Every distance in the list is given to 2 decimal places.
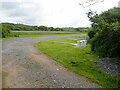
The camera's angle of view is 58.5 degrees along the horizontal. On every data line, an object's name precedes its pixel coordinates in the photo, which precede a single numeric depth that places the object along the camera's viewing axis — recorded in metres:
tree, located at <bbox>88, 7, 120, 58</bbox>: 4.07
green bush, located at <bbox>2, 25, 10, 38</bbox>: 19.35
